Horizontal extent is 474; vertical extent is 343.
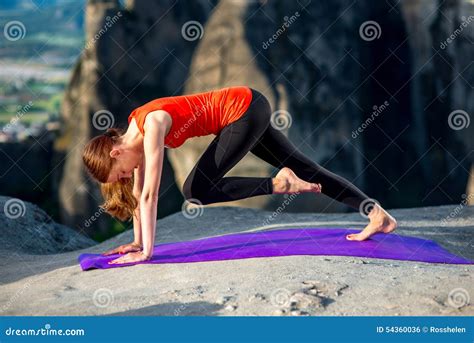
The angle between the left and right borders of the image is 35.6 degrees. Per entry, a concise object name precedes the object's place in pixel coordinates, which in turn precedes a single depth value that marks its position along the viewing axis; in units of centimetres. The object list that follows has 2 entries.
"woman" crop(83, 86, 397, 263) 388
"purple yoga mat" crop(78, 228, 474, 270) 450
